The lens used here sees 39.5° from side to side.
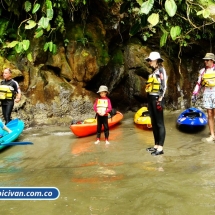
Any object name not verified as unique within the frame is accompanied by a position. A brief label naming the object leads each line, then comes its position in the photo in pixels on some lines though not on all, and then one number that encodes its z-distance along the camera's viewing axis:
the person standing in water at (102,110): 6.33
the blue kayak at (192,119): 6.80
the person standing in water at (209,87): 5.86
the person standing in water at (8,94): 6.59
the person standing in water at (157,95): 4.97
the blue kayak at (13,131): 6.11
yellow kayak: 7.31
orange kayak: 6.61
